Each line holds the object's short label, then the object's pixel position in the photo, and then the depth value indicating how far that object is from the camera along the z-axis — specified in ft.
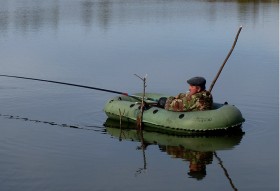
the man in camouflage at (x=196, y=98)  41.19
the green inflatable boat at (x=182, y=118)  40.52
